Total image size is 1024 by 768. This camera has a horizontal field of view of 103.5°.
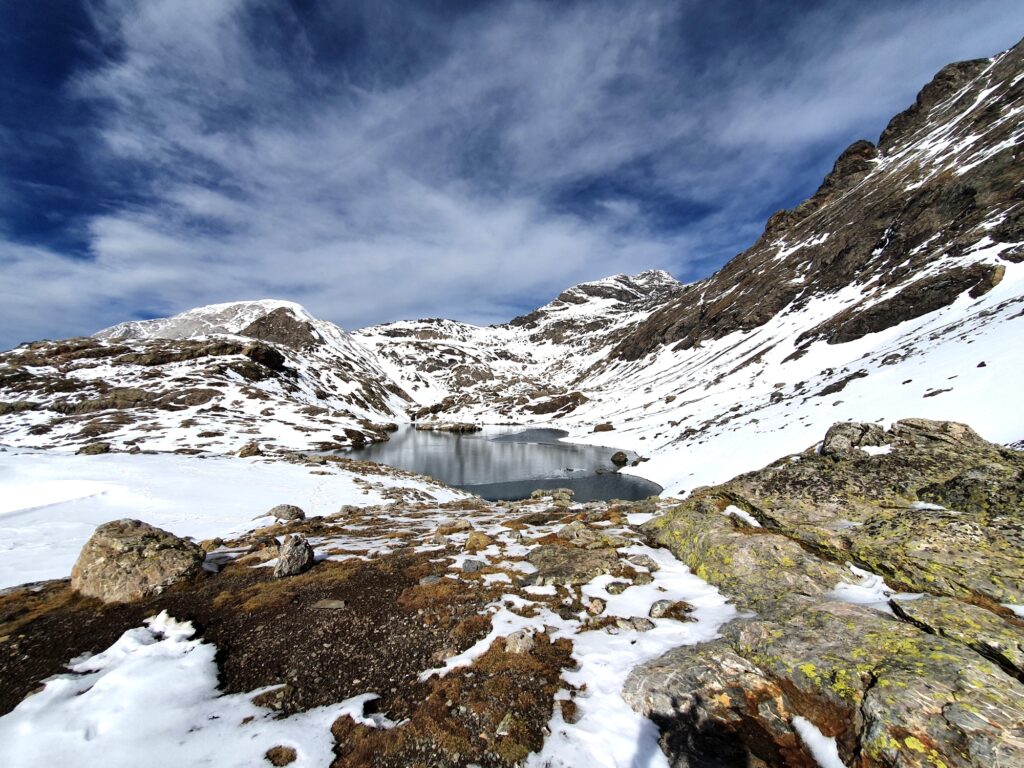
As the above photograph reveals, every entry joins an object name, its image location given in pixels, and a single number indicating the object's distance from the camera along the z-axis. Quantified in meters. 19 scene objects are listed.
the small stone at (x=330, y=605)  11.26
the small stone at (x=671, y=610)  10.08
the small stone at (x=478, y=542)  16.09
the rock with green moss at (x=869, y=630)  5.59
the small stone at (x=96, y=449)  40.81
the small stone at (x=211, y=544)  17.19
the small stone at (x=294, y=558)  13.63
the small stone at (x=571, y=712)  7.10
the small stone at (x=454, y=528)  19.19
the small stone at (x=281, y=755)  6.24
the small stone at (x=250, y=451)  48.58
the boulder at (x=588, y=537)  15.47
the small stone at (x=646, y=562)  12.91
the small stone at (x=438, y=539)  17.21
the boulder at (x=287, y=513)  23.08
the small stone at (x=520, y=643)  9.00
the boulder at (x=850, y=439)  15.58
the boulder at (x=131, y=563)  11.69
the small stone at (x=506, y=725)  6.81
